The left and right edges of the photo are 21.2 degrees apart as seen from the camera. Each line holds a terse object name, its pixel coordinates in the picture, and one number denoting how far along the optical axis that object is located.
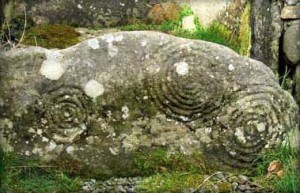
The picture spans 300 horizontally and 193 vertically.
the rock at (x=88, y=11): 6.98
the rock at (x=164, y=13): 7.00
